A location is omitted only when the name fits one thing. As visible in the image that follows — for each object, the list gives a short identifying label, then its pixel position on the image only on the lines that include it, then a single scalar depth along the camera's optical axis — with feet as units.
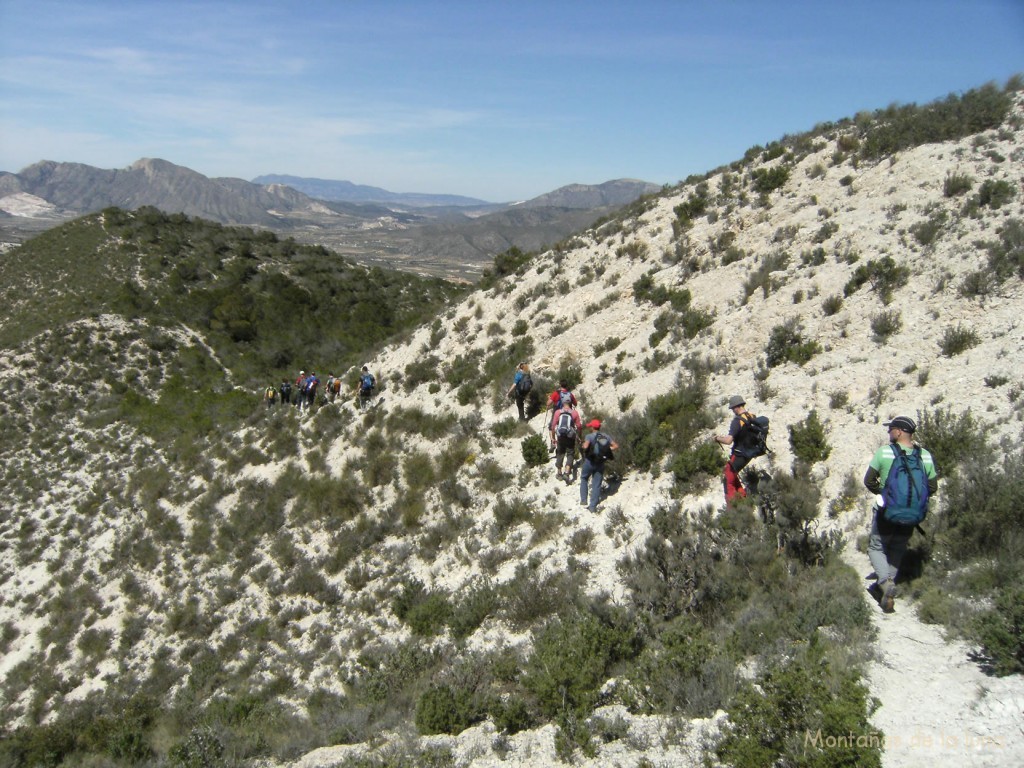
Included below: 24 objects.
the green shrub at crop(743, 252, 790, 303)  43.83
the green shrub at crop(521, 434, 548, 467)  39.37
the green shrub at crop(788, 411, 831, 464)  28.96
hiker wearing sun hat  26.40
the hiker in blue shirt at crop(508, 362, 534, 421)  43.27
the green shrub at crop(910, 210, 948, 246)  38.42
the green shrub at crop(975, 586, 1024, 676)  14.43
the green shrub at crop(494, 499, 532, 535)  35.19
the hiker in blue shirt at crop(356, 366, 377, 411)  59.88
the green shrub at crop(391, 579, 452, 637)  29.71
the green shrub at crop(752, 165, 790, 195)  56.08
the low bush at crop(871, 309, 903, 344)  34.14
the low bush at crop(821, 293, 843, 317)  38.09
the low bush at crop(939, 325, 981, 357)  30.40
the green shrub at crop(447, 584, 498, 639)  27.94
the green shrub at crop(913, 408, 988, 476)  24.03
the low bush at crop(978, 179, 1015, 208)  38.09
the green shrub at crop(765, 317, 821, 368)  36.14
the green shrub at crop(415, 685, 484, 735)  19.35
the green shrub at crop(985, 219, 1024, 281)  32.22
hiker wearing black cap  17.92
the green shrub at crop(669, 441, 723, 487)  31.45
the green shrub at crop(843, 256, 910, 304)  36.86
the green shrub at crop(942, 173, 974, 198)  41.34
